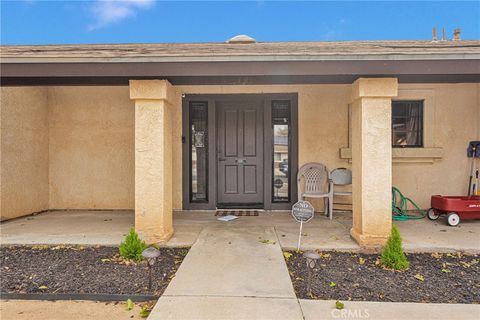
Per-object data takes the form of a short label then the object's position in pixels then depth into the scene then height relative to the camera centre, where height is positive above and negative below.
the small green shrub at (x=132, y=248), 3.55 -1.12
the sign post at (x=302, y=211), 3.72 -0.72
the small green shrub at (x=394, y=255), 3.31 -1.16
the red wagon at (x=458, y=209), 4.97 -0.93
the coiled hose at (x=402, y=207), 5.58 -1.06
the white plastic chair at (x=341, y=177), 5.84 -0.44
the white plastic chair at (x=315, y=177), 5.93 -0.45
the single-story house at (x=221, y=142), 5.83 +0.30
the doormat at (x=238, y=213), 5.68 -1.15
